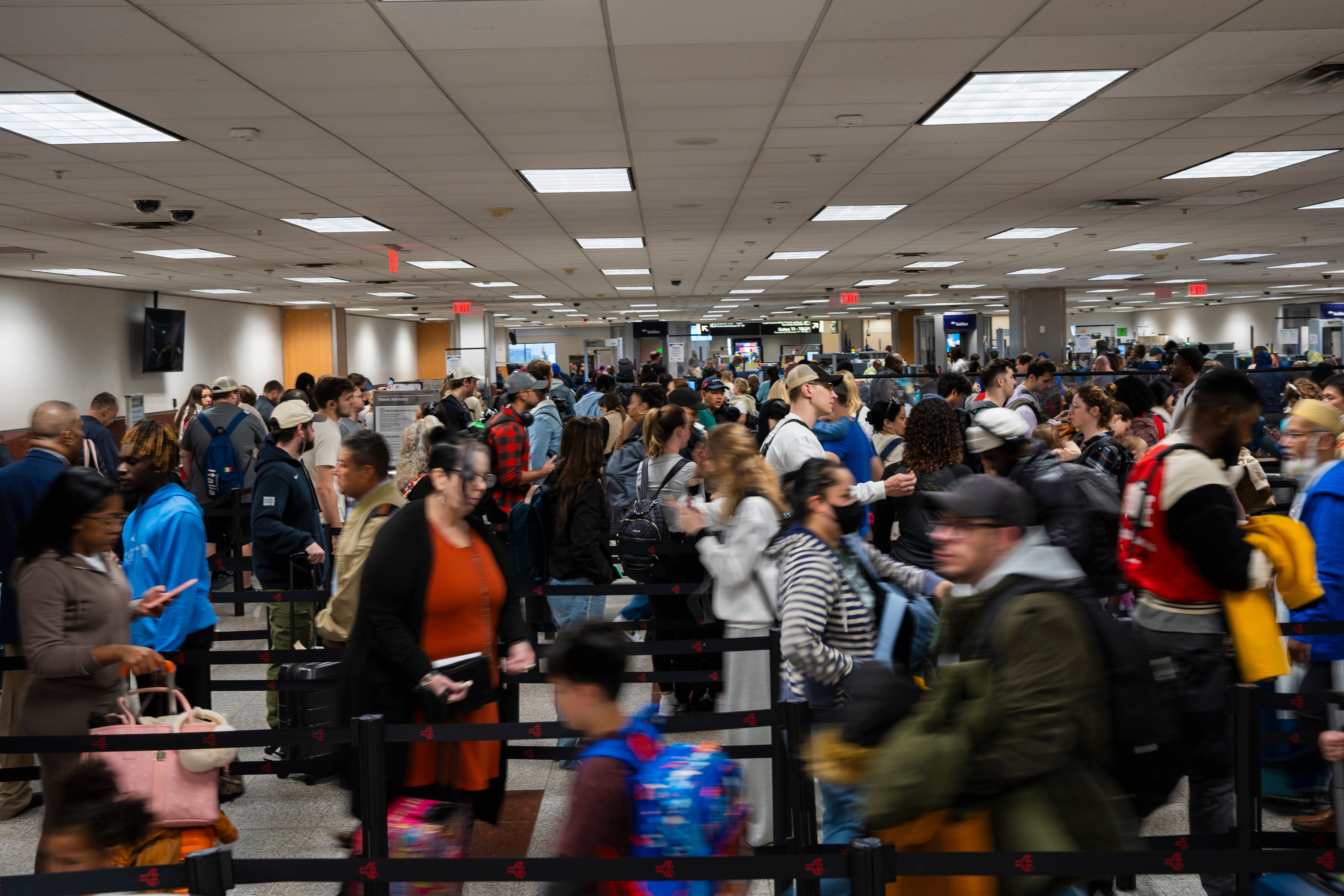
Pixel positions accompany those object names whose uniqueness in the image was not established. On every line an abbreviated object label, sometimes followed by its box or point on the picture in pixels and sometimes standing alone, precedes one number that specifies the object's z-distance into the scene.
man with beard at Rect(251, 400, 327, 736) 4.61
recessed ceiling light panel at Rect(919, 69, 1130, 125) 5.49
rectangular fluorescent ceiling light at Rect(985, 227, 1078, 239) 12.78
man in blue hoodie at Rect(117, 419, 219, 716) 3.84
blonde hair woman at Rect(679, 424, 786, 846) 3.38
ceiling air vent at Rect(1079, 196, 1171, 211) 10.36
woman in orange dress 2.75
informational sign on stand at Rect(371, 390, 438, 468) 10.73
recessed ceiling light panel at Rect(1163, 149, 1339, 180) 8.00
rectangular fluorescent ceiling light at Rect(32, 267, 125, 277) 14.88
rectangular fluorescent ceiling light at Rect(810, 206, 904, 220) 10.49
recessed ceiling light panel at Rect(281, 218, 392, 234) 10.43
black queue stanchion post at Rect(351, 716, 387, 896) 2.59
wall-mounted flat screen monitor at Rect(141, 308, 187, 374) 19.75
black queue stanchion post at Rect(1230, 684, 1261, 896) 2.61
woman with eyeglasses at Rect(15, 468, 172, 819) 3.05
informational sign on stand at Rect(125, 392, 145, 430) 11.78
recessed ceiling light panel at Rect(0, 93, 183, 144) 5.47
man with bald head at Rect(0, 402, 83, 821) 4.04
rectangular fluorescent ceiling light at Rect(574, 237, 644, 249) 12.84
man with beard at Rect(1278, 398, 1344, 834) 3.36
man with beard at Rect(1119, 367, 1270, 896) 2.71
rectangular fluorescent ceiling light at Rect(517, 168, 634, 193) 7.94
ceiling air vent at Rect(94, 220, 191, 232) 10.27
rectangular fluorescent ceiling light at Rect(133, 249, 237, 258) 12.83
